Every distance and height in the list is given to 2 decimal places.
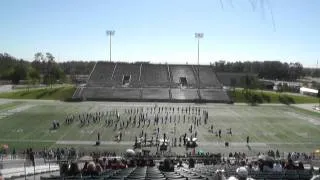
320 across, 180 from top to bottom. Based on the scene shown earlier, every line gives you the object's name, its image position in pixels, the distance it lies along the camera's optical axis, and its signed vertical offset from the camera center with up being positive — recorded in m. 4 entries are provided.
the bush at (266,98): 57.38 -3.01
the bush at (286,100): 56.75 -3.31
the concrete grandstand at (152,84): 56.75 -0.51
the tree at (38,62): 97.84 +6.23
